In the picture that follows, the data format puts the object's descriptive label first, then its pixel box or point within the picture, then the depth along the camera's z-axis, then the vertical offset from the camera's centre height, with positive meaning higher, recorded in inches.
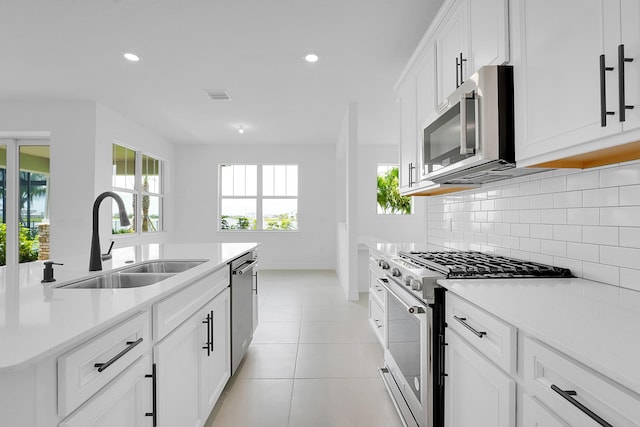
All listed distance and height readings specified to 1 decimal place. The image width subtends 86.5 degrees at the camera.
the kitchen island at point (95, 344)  29.3 -14.4
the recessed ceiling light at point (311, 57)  131.3 +62.7
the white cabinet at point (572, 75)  38.0 +18.7
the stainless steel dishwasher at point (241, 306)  91.1 -25.7
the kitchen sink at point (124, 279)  61.9 -12.1
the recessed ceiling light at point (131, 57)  130.3 +62.6
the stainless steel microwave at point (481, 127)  59.5 +17.1
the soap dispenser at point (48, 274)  56.0 -9.3
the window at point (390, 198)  304.2 +17.4
